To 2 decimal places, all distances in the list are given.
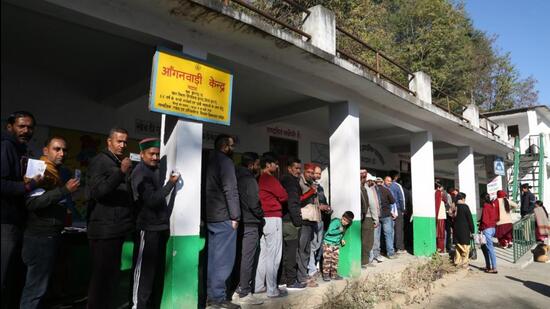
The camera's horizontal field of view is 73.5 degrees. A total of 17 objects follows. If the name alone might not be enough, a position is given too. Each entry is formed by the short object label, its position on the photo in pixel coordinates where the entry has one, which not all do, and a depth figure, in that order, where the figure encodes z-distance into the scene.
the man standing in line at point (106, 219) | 3.24
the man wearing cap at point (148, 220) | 3.71
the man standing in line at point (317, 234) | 5.68
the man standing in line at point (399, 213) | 8.58
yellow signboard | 4.01
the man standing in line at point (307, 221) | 5.32
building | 4.10
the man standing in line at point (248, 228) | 4.42
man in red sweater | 4.66
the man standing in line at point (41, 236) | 3.00
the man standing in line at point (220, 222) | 4.10
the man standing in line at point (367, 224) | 7.11
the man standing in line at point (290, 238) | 5.09
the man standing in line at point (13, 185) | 2.75
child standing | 5.86
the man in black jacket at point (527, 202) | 12.39
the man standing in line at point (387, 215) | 7.88
